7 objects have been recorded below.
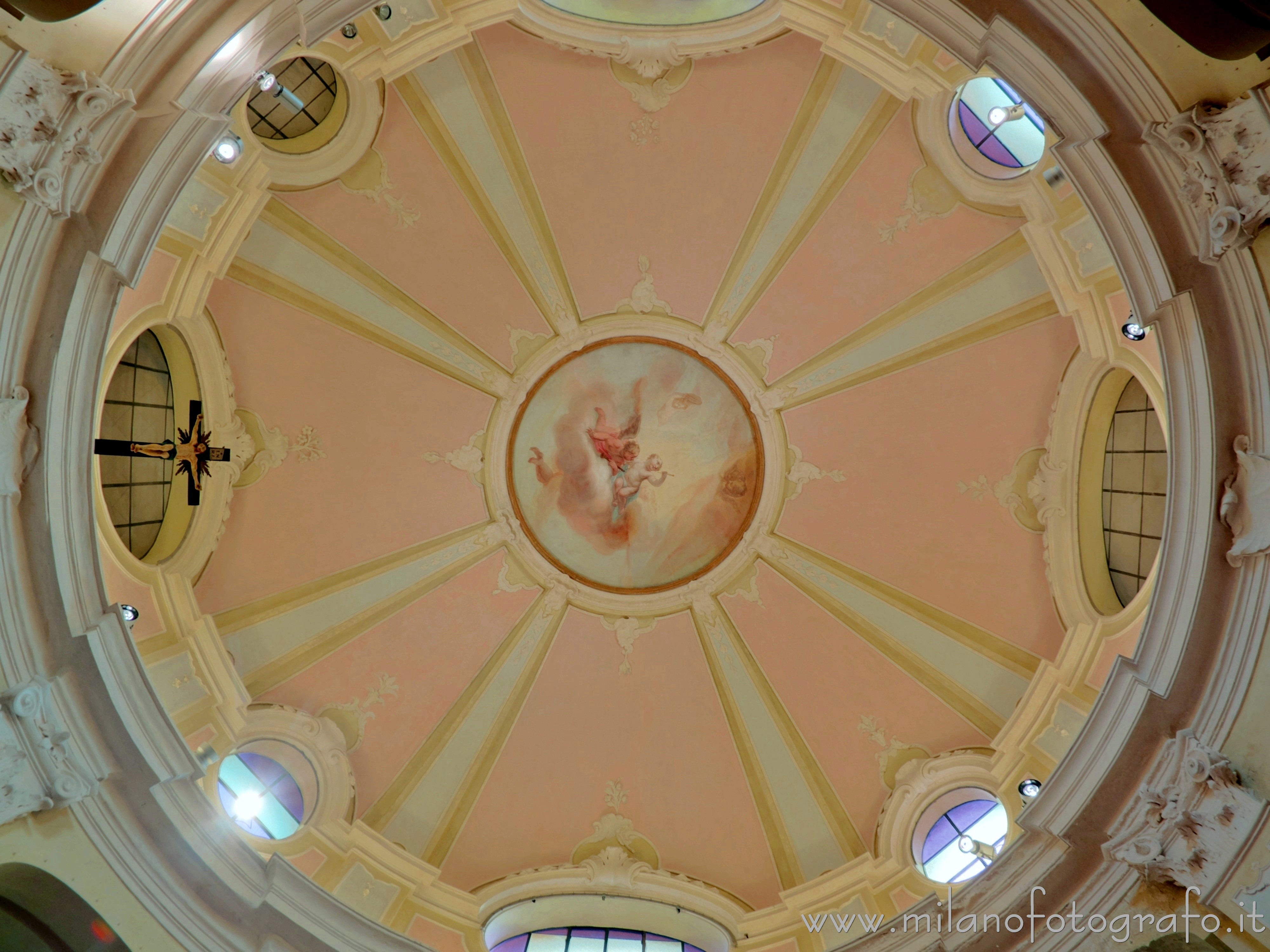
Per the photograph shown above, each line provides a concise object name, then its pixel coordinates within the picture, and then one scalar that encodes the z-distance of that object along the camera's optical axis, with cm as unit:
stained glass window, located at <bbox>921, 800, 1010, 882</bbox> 1113
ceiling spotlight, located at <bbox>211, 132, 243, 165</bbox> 942
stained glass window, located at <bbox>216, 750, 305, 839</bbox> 1123
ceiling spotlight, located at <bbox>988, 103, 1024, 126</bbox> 1012
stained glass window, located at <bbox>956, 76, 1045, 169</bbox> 1128
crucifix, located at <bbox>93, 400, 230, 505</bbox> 834
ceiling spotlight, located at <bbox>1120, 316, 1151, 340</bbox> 990
